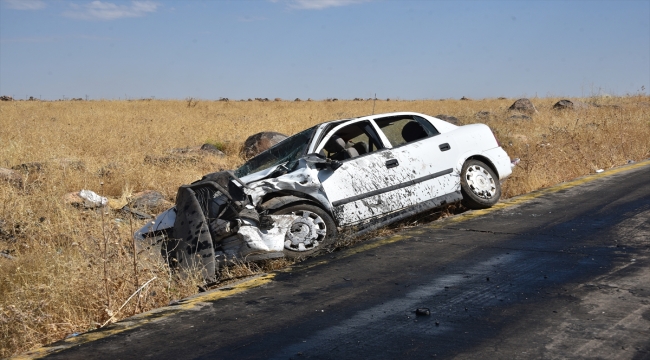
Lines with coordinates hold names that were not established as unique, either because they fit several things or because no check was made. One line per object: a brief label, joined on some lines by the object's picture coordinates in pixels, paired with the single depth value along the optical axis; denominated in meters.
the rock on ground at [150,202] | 11.37
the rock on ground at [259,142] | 15.91
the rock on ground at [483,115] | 25.39
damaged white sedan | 7.30
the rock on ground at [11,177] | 11.98
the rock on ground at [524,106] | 27.71
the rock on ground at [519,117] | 24.58
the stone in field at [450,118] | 21.50
